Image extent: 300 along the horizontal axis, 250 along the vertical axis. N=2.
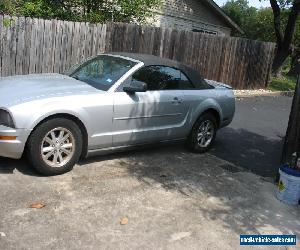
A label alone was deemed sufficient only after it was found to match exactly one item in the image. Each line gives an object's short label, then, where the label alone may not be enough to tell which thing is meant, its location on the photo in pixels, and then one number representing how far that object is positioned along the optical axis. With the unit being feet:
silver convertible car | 17.66
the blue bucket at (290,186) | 18.89
